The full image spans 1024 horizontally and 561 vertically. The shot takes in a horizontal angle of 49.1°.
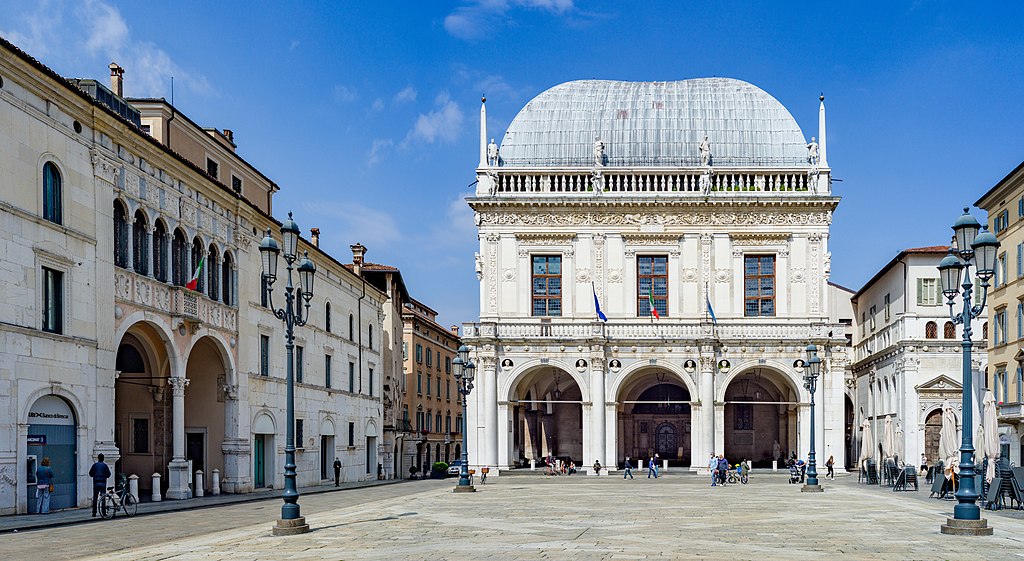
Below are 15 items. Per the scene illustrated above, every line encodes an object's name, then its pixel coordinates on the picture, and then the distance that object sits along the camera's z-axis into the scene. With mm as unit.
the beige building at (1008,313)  45219
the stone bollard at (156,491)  35438
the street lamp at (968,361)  21672
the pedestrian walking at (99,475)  28562
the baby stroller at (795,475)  51344
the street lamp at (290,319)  22562
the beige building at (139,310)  27266
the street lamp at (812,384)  42209
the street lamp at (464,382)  41438
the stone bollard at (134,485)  32719
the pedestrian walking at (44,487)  27219
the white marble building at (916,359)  59062
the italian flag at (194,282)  36656
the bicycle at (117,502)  27703
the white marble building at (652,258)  59500
